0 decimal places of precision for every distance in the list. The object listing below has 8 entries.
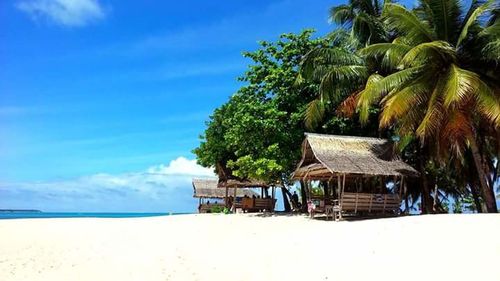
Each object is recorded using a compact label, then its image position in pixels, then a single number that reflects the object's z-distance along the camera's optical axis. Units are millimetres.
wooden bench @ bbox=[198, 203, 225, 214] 34969
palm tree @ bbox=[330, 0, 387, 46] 20719
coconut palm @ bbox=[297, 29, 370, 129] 19484
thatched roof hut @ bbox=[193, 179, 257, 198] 38006
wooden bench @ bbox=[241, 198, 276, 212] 28656
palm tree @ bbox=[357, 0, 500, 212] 15305
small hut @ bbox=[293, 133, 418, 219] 17859
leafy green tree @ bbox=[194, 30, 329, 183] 22234
